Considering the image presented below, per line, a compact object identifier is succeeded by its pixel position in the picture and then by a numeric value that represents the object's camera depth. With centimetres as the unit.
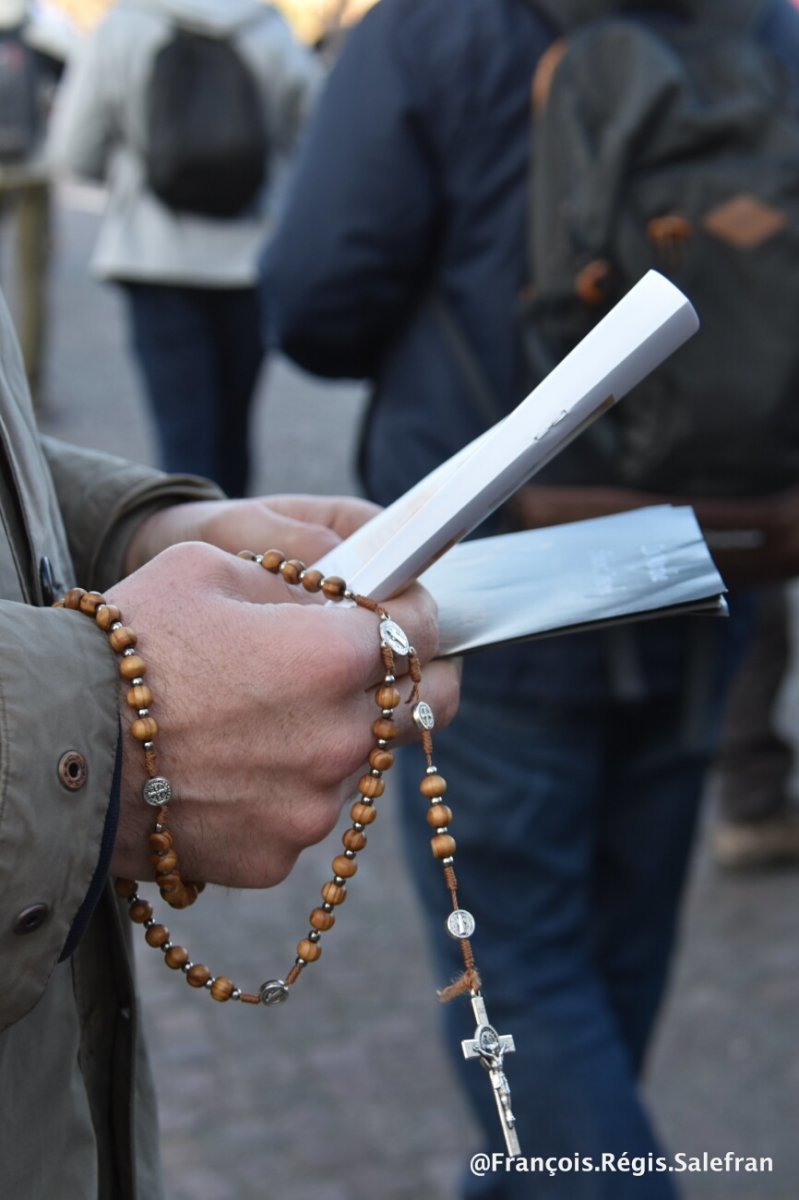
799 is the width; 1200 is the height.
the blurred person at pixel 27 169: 681
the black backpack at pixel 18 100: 677
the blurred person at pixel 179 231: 466
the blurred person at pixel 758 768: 385
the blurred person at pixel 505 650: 219
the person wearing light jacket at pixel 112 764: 96
